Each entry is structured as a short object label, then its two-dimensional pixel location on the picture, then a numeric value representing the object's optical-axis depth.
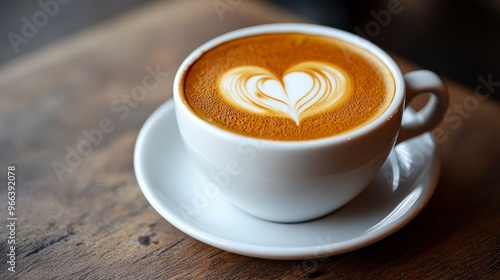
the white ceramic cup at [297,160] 0.33
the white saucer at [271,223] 0.34
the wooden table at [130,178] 0.35
